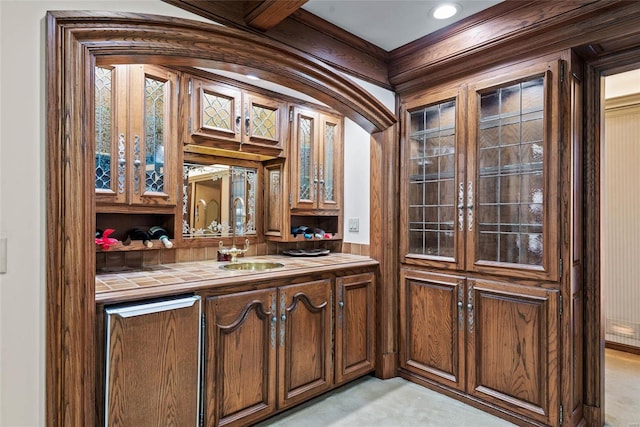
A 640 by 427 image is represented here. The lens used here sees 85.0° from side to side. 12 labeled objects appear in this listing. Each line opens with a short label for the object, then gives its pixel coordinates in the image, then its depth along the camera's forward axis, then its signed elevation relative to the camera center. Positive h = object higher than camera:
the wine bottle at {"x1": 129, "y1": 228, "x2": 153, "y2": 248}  2.35 -0.17
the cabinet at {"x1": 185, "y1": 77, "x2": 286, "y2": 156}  2.53 +0.73
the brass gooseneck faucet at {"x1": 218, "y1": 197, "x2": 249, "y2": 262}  2.87 -0.28
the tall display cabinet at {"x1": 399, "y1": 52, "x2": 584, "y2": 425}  2.11 -0.20
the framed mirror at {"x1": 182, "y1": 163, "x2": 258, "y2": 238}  2.77 +0.09
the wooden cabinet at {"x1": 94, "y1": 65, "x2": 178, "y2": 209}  2.11 +0.48
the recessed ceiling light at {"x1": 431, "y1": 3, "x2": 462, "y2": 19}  2.14 +1.26
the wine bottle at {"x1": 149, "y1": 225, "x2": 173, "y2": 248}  2.43 -0.17
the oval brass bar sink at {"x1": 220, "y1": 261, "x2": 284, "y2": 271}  2.78 -0.44
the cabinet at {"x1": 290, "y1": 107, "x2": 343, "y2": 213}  3.11 +0.47
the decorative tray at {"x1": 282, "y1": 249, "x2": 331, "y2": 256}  3.23 -0.39
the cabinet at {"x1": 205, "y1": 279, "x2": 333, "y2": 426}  1.99 -0.89
